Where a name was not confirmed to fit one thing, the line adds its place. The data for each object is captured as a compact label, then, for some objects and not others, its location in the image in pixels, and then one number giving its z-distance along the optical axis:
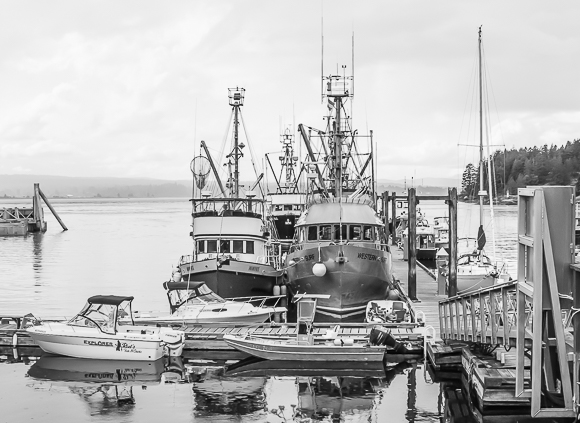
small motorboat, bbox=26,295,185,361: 24.11
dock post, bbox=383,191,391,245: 62.34
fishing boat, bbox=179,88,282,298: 32.75
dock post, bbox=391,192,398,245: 66.28
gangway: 13.38
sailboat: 43.22
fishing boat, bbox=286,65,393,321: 31.33
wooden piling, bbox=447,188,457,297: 31.66
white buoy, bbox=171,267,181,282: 33.72
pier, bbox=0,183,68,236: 99.25
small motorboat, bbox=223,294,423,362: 22.69
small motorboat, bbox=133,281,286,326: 27.45
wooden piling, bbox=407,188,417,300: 33.72
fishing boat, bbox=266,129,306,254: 49.00
